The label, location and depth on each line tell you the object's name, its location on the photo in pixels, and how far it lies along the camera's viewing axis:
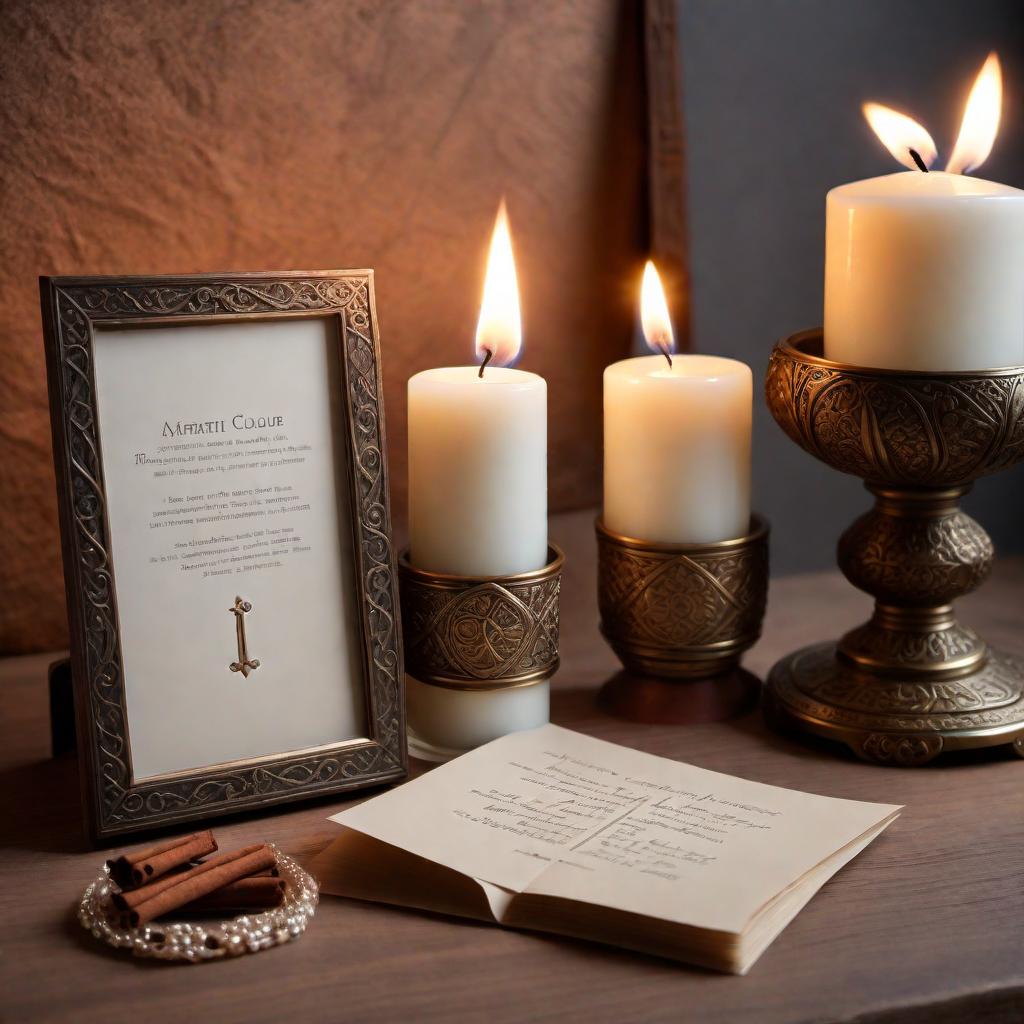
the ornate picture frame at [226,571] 0.64
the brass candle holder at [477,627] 0.76
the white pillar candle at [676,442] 0.80
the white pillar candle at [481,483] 0.75
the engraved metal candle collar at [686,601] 0.81
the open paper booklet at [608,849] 0.57
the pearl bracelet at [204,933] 0.56
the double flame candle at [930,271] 0.71
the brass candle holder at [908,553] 0.71
